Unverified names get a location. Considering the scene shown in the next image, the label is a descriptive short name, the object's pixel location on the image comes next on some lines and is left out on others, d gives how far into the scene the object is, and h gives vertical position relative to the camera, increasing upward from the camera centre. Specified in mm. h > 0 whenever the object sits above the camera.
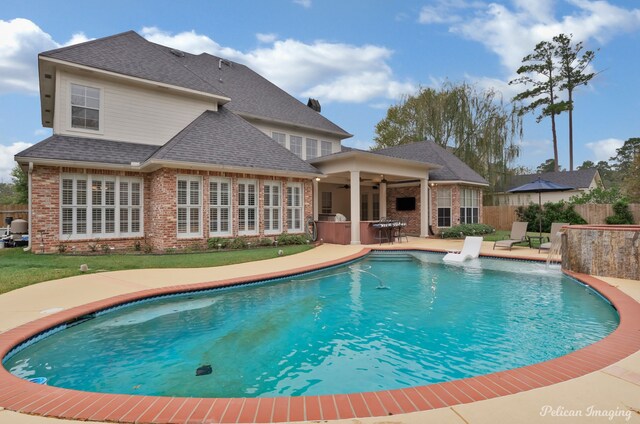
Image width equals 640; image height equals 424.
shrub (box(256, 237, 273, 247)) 14023 -1071
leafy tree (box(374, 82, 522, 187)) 25500 +7470
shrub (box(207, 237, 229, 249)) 12797 -998
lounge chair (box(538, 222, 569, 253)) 11384 -701
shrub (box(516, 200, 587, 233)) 20381 +96
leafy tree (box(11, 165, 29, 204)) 27766 +2903
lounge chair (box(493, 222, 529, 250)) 13766 -823
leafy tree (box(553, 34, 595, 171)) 30594 +14443
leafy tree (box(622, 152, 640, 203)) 20031 +2040
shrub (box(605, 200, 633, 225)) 18578 +15
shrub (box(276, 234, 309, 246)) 14539 -1001
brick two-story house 11469 +2218
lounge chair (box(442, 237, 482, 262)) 11688 -1332
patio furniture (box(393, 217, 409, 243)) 15699 -571
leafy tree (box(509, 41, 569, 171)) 31781 +13313
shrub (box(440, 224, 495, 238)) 18375 -837
